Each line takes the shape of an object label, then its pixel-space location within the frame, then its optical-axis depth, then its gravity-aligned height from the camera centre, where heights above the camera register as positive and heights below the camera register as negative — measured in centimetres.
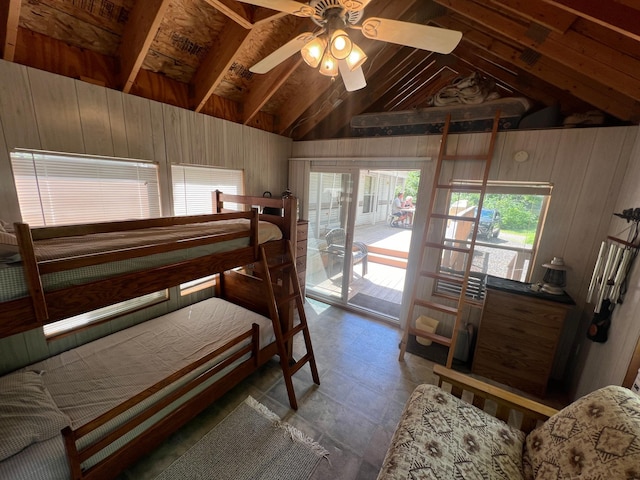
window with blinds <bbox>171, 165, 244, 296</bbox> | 257 -6
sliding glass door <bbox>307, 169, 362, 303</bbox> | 354 -65
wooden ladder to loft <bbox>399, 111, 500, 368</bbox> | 247 -48
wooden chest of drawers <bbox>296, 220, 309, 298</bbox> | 343 -83
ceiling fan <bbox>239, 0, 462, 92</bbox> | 112 +76
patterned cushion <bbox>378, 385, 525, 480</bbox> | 117 -125
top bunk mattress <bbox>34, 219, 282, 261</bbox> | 112 -33
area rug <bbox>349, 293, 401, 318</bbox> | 359 -168
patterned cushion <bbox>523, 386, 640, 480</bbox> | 94 -96
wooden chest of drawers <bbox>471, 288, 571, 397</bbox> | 217 -124
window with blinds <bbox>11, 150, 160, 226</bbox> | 173 -10
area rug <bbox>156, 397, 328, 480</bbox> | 155 -174
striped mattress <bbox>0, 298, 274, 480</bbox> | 119 -133
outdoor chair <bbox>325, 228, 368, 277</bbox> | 372 -78
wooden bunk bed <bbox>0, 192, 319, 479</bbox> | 103 -56
